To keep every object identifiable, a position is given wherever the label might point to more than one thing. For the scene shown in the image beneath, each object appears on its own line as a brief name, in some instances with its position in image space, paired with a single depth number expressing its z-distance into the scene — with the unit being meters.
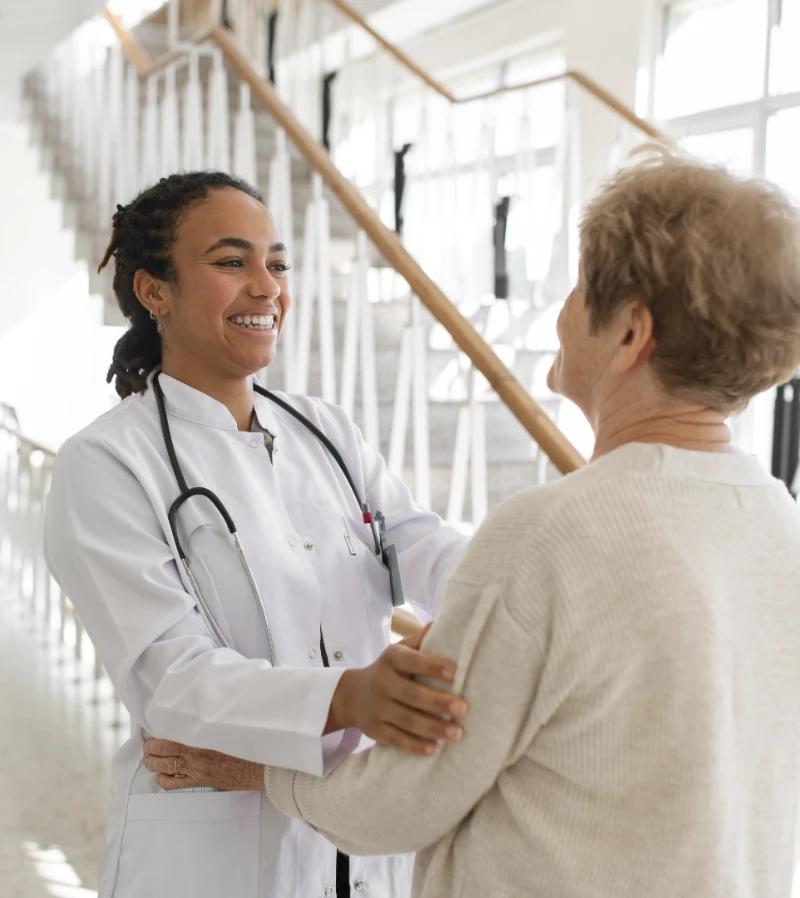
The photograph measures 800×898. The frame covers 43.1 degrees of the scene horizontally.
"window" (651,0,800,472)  5.40
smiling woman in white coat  1.15
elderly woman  0.88
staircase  3.19
